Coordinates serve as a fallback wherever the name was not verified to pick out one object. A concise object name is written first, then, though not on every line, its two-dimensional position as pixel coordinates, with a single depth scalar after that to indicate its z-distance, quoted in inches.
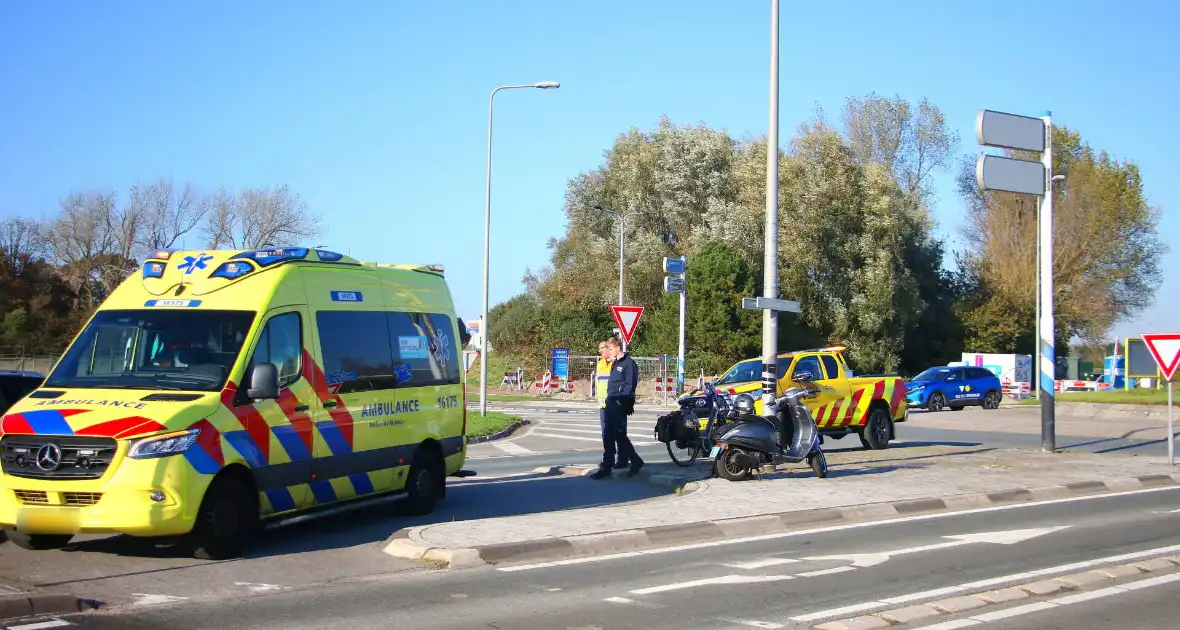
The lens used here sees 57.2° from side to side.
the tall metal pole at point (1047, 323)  798.9
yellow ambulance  331.0
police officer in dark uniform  582.2
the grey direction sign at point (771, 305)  593.3
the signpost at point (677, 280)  1250.0
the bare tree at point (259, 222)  1991.9
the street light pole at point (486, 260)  1232.0
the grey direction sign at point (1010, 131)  772.0
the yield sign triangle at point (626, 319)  888.3
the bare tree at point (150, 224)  1904.5
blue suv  1603.1
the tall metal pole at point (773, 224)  596.4
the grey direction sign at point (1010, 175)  769.6
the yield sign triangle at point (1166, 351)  717.3
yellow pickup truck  776.3
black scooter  555.5
